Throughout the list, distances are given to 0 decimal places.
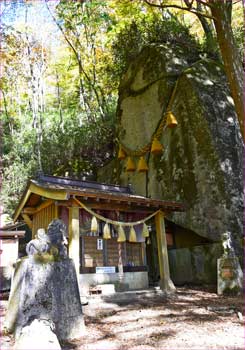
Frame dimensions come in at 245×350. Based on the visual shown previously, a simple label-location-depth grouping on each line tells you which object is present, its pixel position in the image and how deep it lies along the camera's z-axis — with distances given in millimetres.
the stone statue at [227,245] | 9133
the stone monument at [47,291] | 4508
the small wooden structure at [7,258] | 14379
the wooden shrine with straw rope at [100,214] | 7953
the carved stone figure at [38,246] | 5059
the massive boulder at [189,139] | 11023
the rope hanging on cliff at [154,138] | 13273
